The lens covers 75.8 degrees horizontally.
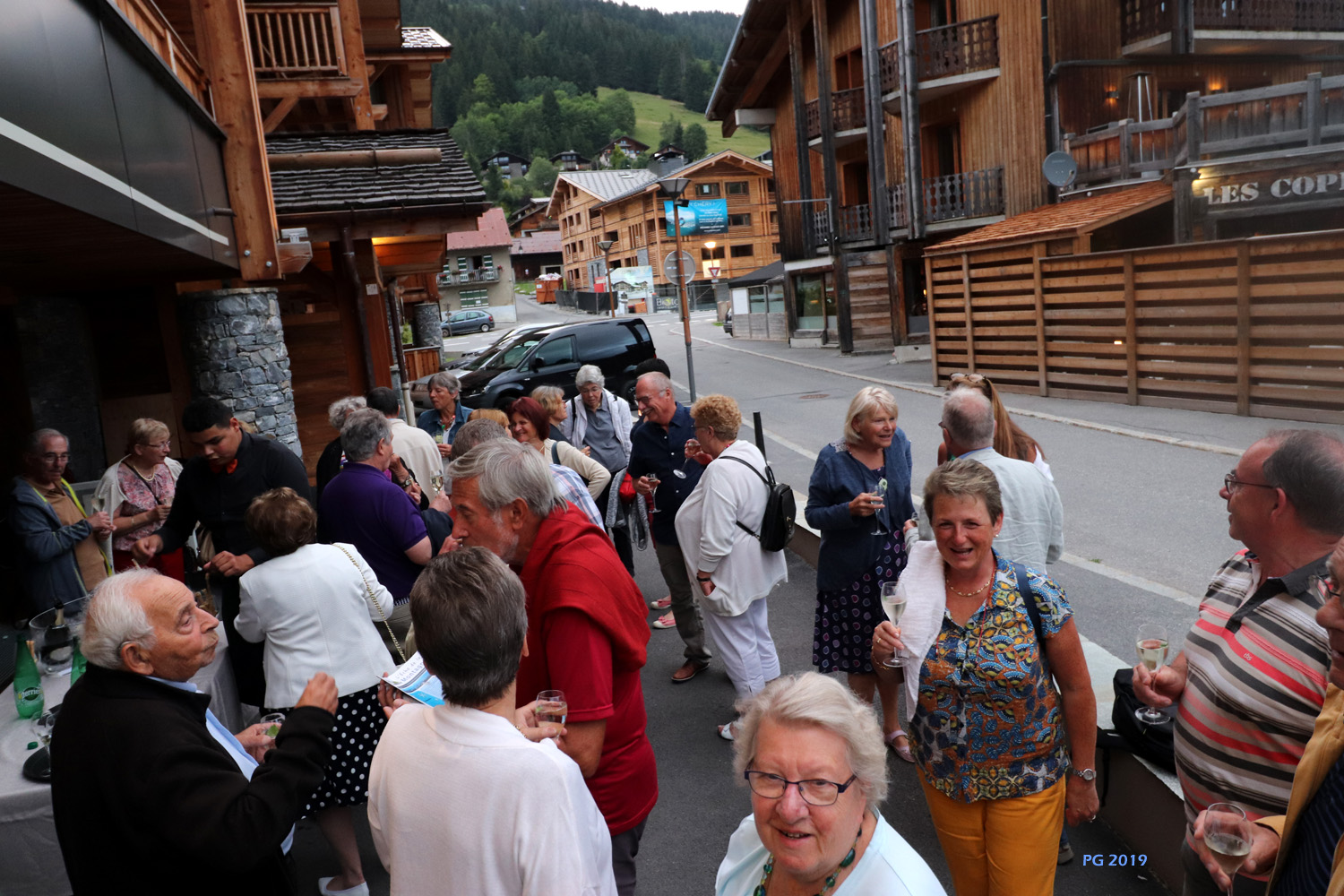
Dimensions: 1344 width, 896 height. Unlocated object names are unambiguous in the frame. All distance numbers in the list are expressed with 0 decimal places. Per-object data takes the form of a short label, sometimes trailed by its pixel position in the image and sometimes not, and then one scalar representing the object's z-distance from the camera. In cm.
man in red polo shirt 246
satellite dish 1914
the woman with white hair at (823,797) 177
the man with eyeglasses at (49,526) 500
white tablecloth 315
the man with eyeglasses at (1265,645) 222
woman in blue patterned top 273
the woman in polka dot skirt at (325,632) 365
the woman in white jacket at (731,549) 460
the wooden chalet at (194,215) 379
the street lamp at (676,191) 1453
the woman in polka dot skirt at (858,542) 435
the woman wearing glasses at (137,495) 556
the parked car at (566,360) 1780
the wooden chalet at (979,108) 1955
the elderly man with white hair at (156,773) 220
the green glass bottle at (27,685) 355
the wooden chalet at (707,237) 6381
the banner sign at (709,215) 5966
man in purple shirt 446
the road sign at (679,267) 1499
